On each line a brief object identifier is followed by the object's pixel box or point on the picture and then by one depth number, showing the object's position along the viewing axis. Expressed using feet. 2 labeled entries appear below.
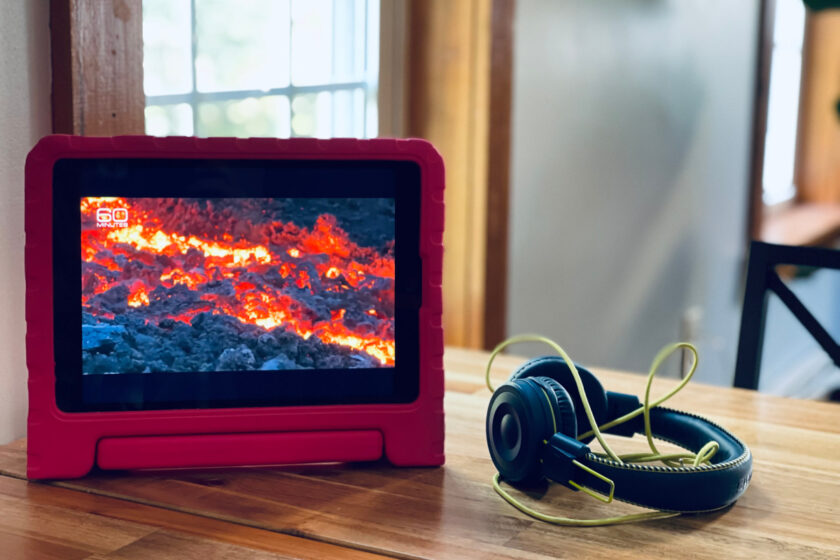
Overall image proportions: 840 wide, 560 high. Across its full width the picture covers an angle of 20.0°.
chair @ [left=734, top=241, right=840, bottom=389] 6.07
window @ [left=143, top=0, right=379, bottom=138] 6.00
